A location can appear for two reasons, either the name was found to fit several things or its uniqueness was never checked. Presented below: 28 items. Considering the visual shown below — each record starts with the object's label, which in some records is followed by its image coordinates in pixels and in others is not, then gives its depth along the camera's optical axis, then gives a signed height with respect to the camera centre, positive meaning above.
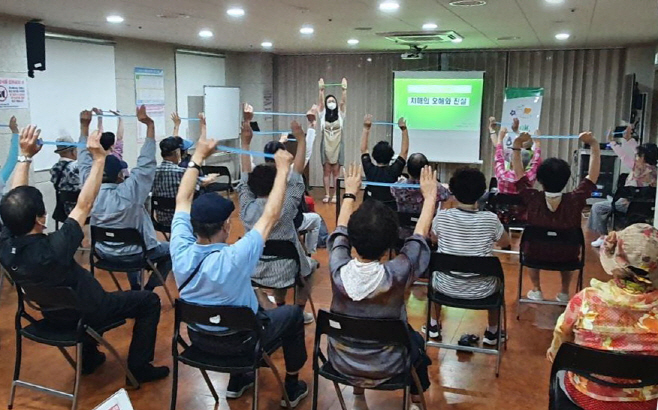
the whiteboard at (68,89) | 7.43 +0.53
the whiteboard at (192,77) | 9.95 +0.93
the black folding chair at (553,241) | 4.46 -0.75
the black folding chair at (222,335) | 2.82 -0.95
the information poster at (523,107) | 10.33 +0.48
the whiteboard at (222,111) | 10.54 +0.38
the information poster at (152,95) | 9.01 +0.54
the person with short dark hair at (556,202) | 4.52 -0.49
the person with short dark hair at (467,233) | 3.78 -0.61
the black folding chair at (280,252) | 3.94 -0.75
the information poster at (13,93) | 6.71 +0.41
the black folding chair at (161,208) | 5.58 -0.68
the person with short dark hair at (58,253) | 3.09 -0.60
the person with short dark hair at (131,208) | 4.51 -0.56
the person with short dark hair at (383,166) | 5.98 -0.30
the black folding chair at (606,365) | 2.19 -0.81
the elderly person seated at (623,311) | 2.21 -0.63
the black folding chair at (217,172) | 8.20 -0.53
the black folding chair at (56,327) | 3.11 -1.04
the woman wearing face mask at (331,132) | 9.66 +0.03
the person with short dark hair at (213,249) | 2.78 -0.52
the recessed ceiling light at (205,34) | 7.87 +1.29
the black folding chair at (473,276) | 3.66 -0.83
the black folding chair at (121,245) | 4.35 -0.82
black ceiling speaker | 6.90 +0.95
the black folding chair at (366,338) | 2.65 -0.88
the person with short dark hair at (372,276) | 2.67 -0.60
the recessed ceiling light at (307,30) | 7.49 +1.28
